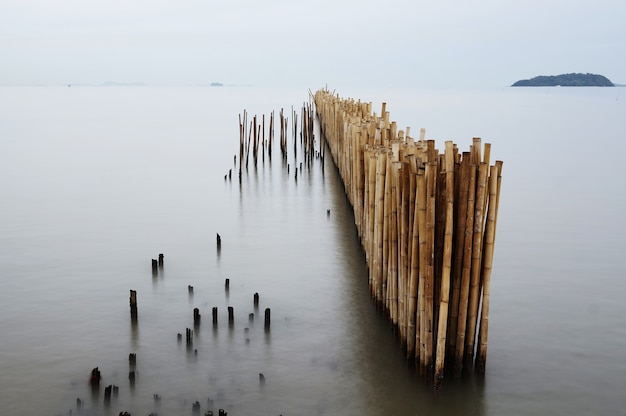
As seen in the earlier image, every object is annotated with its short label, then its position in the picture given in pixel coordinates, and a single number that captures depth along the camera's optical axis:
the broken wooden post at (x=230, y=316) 7.07
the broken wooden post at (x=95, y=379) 5.72
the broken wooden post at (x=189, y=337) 6.55
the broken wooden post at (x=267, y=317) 7.03
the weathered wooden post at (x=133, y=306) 7.22
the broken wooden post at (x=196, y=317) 7.05
